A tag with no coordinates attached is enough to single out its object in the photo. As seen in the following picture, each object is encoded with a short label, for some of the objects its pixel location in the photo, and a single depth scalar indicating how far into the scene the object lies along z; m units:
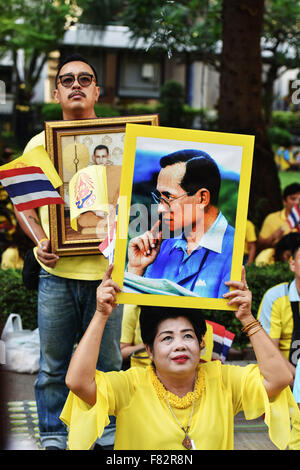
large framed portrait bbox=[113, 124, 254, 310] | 2.29
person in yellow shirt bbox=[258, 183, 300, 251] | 6.55
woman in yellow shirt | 2.27
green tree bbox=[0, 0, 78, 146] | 15.26
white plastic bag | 4.82
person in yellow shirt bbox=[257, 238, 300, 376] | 4.02
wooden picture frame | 2.90
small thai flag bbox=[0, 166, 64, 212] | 2.73
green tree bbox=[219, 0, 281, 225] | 7.28
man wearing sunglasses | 3.02
